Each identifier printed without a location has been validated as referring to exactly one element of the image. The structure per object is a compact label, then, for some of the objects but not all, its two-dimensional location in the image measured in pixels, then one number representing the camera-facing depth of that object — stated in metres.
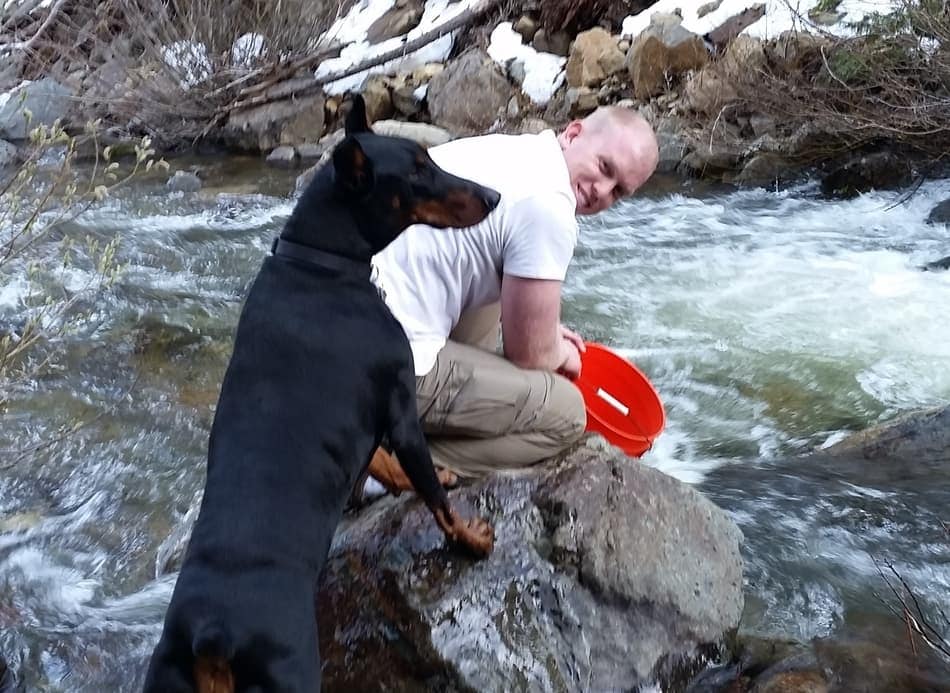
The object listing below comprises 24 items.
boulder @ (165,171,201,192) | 9.39
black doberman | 1.92
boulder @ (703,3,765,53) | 8.98
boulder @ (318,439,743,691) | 2.55
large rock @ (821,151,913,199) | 7.50
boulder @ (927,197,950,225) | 6.89
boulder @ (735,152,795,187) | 8.01
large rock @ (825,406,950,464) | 3.98
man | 2.71
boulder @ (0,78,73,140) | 10.98
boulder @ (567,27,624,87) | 9.71
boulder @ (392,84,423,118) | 10.55
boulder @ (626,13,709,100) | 9.11
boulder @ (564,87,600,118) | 9.48
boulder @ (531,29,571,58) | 10.71
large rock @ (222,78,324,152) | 10.83
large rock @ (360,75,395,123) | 10.61
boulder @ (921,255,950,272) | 6.25
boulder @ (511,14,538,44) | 10.88
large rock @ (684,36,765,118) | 8.06
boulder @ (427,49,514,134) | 10.01
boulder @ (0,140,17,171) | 9.90
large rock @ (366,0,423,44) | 12.02
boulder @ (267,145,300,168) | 10.34
